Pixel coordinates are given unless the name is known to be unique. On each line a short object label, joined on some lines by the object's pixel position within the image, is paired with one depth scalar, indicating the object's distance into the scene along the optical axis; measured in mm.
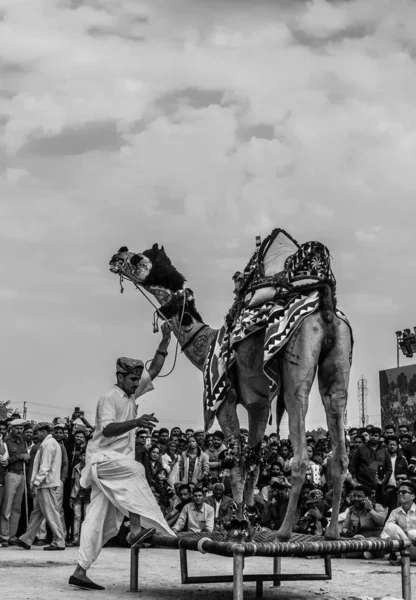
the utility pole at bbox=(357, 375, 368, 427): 76400
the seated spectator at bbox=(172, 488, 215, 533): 14562
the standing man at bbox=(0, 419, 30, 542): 16000
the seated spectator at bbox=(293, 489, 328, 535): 13688
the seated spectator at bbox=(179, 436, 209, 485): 17578
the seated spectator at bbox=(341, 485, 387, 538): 13656
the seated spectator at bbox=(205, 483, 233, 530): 14843
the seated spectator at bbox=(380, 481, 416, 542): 12539
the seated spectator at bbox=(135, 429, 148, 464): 16467
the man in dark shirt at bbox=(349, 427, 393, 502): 15328
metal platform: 7223
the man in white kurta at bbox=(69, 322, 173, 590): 8664
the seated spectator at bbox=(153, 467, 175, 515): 16250
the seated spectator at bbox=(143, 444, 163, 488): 16359
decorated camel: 8141
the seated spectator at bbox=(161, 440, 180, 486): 17547
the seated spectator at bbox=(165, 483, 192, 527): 15695
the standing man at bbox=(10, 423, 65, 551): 14953
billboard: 34781
